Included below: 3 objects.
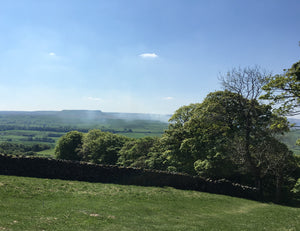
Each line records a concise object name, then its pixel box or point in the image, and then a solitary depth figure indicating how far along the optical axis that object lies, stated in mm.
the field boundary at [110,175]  23969
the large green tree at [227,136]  27556
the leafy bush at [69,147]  72812
